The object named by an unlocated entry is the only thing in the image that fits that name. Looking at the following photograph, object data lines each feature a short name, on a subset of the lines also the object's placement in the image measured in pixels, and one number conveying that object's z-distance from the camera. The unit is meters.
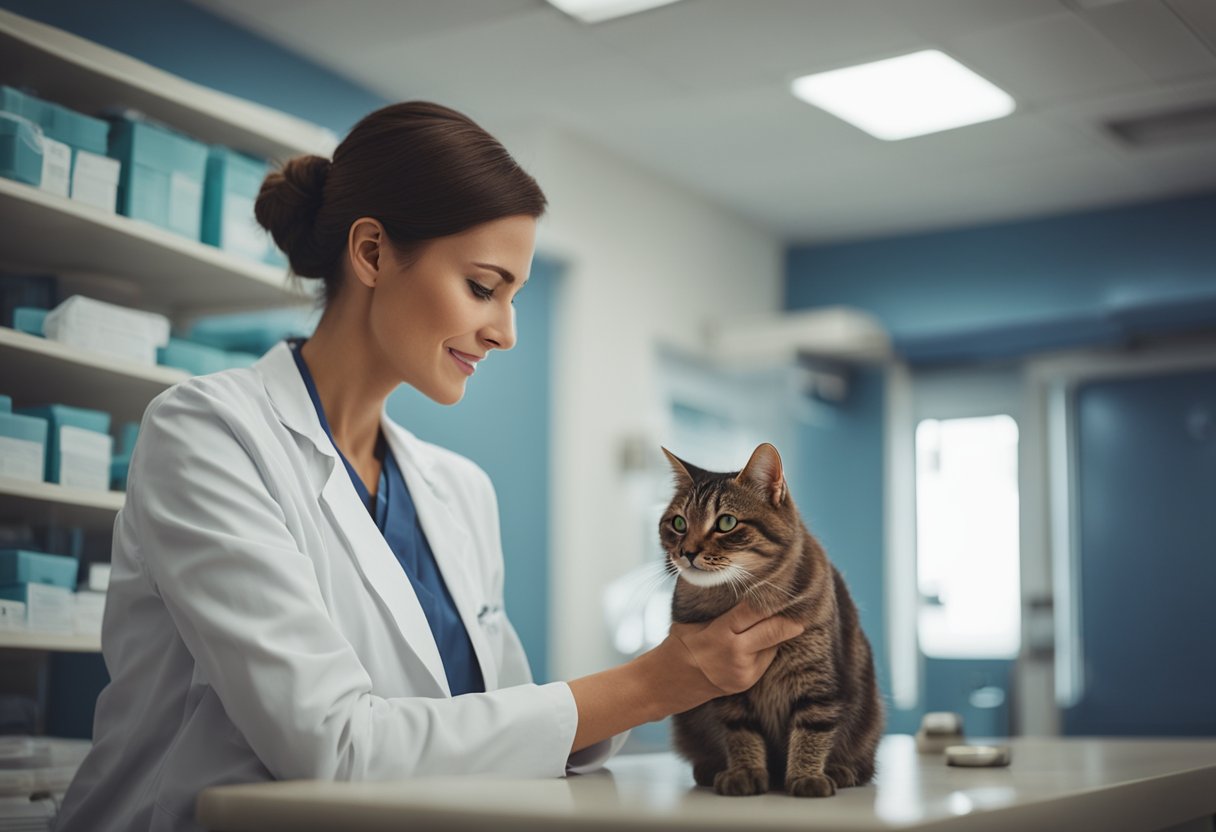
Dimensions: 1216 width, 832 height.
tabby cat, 1.13
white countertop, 0.78
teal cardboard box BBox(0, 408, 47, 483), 2.08
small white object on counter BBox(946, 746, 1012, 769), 1.40
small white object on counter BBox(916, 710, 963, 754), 1.73
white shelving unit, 2.14
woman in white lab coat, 1.07
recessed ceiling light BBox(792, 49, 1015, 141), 3.46
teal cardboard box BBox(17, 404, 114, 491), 2.16
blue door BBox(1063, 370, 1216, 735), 4.41
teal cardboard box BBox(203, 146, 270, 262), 2.50
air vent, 3.85
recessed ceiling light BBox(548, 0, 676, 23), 3.09
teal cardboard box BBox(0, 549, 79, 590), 2.09
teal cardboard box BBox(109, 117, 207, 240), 2.33
